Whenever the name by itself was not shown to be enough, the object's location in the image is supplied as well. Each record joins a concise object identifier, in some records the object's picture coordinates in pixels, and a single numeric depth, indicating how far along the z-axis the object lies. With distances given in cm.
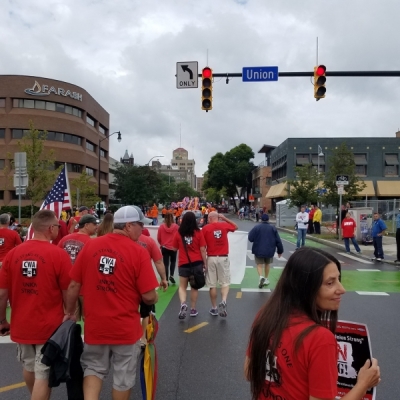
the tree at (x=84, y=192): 4066
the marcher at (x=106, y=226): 556
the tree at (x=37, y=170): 2822
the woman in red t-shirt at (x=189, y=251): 730
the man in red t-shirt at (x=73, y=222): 1044
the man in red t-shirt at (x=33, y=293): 355
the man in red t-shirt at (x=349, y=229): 1673
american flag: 959
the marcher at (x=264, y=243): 991
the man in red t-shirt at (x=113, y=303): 329
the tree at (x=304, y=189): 2806
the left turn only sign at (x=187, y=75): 1205
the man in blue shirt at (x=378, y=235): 1437
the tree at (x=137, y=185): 5056
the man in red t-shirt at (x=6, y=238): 785
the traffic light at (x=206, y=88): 1224
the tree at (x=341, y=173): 2416
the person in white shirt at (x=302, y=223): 1708
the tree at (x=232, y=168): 8106
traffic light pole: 1148
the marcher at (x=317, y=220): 2497
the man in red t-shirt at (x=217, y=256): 768
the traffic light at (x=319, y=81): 1164
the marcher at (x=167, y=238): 1011
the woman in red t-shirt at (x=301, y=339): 183
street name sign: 1166
